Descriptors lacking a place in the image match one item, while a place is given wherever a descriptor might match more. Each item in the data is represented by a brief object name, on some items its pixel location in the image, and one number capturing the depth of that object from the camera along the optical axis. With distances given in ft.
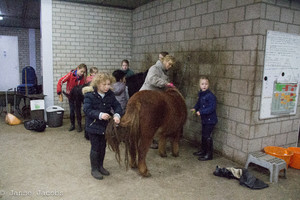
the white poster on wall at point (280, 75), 11.75
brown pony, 10.00
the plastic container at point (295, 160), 12.24
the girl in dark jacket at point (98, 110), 9.90
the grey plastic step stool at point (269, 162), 10.71
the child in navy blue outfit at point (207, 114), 12.67
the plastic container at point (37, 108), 18.45
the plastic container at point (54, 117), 18.40
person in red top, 17.06
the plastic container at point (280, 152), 11.73
